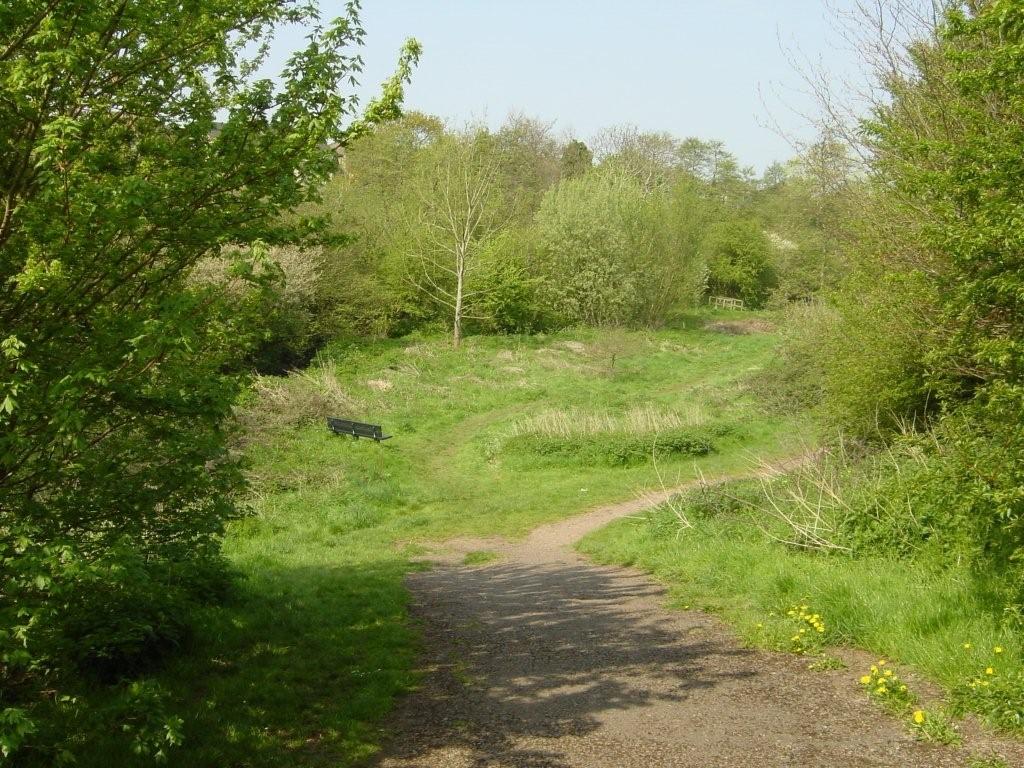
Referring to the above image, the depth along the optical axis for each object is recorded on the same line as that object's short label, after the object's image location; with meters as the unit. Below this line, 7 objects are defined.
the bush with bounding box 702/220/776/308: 62.28
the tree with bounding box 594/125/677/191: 64.50
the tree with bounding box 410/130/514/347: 37.56
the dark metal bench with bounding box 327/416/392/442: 22.09
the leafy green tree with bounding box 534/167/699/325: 44.25
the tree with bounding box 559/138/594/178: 67.06
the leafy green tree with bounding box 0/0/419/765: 4.42
